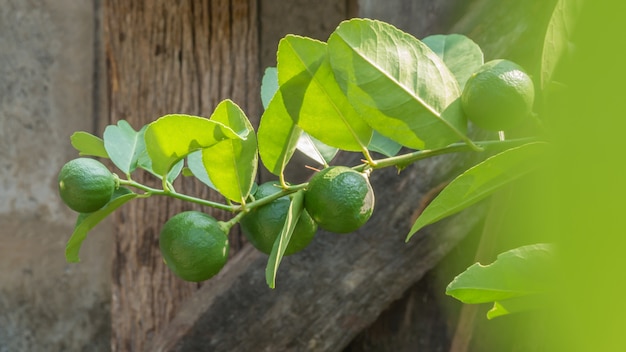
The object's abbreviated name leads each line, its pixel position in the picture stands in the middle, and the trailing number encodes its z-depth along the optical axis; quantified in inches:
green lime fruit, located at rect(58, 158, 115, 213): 46.7
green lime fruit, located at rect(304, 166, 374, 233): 44.8
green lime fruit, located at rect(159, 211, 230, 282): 46.0
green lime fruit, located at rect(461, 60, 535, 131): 43.4
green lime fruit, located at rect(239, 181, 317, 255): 45.8
